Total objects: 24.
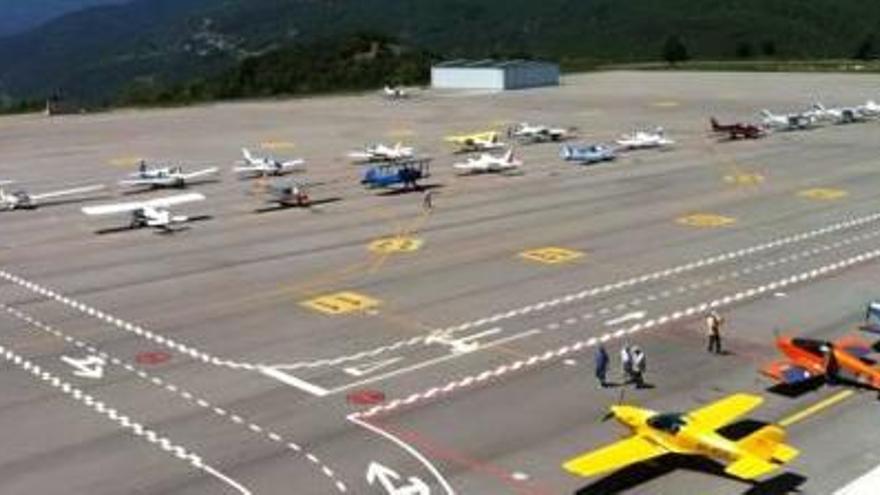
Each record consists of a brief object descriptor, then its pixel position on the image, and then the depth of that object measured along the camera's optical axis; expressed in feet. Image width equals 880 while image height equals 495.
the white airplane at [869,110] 422.82
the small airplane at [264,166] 313.32
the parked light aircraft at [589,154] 330.95
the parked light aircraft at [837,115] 406.82
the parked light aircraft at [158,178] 298.97
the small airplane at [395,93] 558.56
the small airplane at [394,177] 289.12
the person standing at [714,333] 156.87
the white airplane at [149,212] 248.11
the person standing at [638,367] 144.15
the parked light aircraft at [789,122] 393.29
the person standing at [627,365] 144.87
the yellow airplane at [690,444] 114.11
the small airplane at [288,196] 269.85
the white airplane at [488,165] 312.71
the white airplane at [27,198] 278.48
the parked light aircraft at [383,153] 333.01
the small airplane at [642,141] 354.33
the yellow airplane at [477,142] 360.89
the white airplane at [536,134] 382.01
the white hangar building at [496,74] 586.45
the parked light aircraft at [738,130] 370.32
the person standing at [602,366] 144.77
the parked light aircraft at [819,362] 142.31
